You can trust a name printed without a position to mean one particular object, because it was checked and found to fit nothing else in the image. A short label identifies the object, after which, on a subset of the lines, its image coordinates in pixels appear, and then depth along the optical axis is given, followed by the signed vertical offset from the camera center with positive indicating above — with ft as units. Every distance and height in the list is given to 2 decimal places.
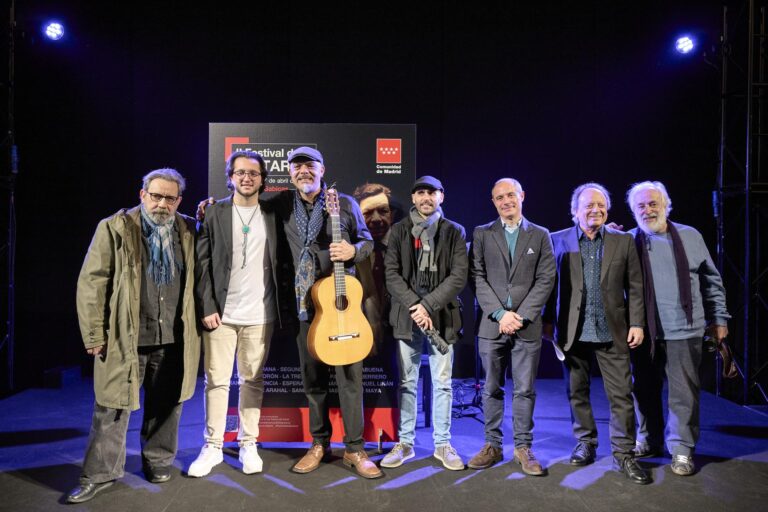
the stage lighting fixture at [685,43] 18.16 +7.85
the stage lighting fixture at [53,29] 17.93 +7.84
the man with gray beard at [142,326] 9.24 -1.39
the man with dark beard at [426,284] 10.66 -0.57
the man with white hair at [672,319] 10.65 -1.23
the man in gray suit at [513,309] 10.48 -1.04
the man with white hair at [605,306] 10.48 -0.96
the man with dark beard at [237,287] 10.27 -0.68
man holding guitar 10.35 -0.24
